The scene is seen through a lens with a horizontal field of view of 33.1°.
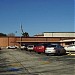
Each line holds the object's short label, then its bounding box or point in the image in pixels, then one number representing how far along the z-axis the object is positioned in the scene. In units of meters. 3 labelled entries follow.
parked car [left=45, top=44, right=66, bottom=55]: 15.21
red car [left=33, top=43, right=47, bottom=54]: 18.15
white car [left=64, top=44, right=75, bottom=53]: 18.31
